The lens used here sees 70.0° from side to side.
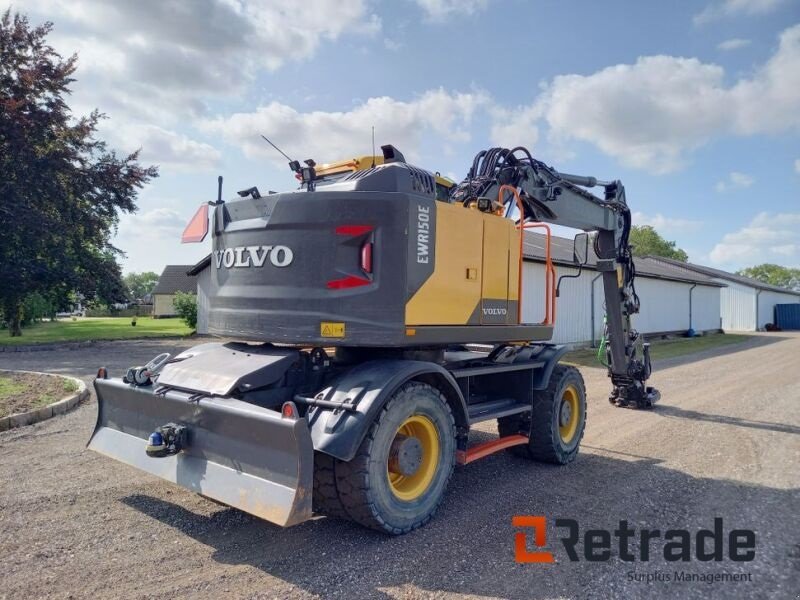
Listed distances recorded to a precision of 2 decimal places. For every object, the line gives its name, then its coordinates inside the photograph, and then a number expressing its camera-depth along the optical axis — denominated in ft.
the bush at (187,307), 83.15
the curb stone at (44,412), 23.25
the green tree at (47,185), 64.08
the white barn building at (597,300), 55.23
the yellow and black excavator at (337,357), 12.75
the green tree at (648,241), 232.73
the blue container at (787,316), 152.56
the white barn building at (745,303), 144.05
